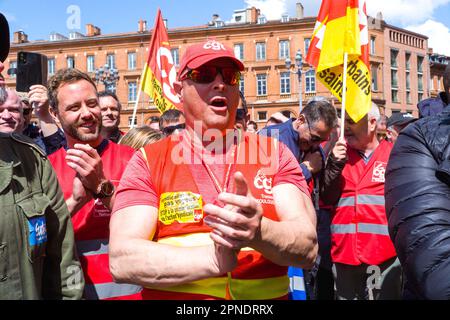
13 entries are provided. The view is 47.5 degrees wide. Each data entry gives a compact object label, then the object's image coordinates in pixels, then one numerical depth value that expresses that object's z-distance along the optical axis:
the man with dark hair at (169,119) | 5.65
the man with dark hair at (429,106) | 4.22
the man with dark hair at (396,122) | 6.58
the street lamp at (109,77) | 21.88
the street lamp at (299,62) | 26.23
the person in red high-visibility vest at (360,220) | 4.25
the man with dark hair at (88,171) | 2.68
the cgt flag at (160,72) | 7.54
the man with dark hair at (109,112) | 4.69
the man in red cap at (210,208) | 1.69
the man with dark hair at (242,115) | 4.91
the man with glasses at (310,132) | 4.48
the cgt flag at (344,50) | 4.81
